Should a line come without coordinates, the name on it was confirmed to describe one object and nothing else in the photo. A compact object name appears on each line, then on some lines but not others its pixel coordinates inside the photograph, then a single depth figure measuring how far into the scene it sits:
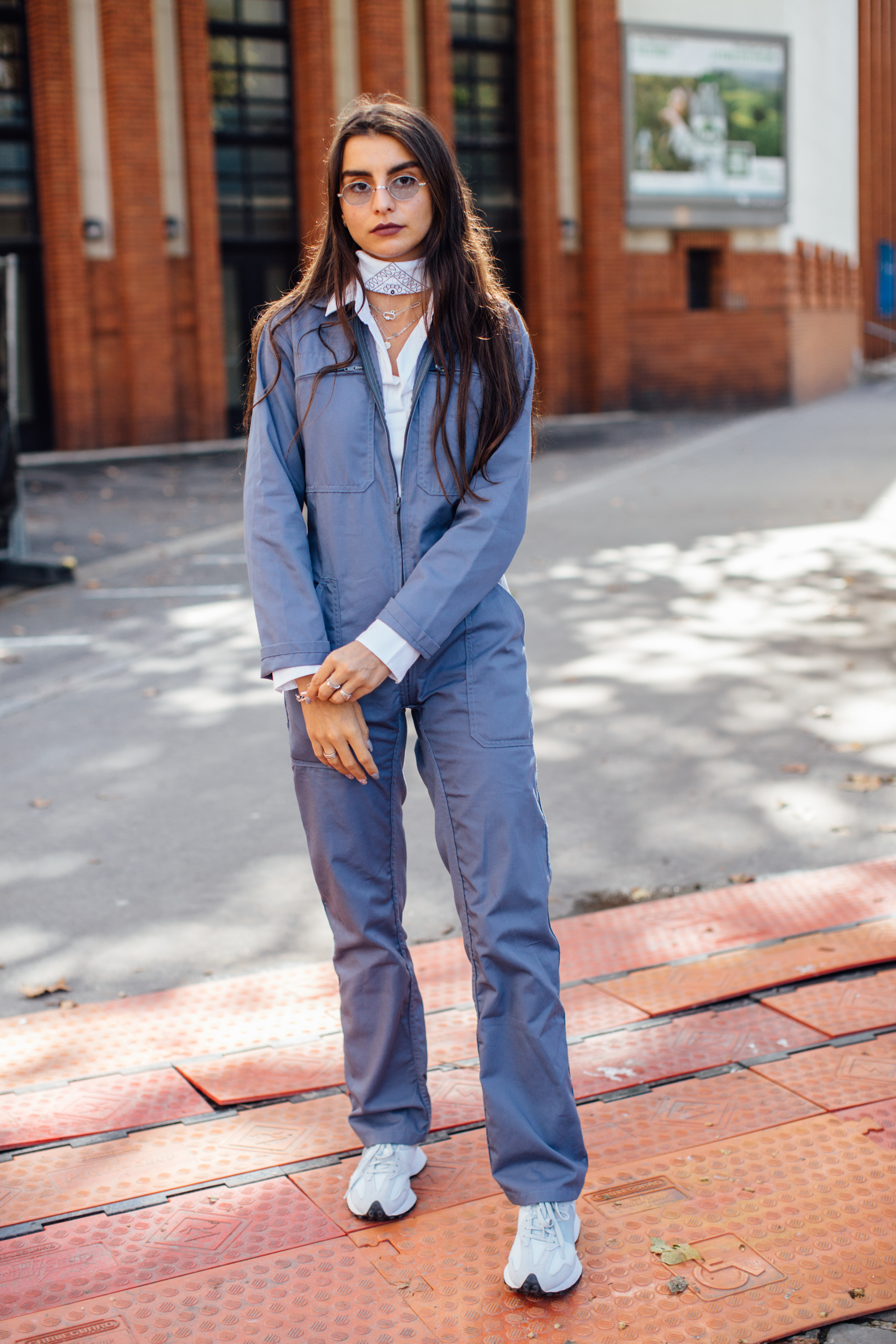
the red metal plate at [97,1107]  3.14
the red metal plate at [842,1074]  3.12
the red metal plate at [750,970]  3.64
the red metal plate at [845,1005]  3.45
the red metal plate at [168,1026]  3.49
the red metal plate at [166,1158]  2.87
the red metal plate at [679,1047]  3.27
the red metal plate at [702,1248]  2.41
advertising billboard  26.91
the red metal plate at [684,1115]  2.99
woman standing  2.54
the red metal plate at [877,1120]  2.95
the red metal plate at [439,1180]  2.79
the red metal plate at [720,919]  3.97
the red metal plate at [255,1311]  2.41
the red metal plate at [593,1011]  3.51
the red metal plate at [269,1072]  3.27
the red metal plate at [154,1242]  2.57
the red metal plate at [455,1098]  3.11
